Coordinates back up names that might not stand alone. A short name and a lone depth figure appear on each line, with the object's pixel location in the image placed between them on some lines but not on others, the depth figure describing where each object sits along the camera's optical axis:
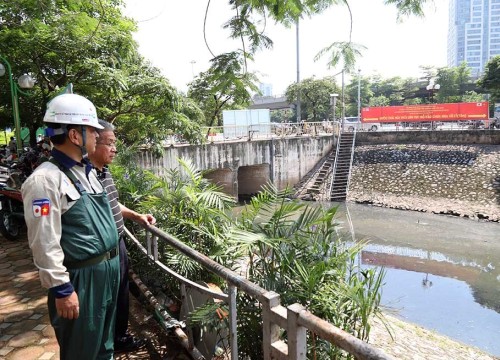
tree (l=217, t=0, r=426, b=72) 3.45
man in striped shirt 2.51
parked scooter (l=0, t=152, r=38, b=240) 5.35
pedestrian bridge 41.82
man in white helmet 1.57
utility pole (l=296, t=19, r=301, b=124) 25.04
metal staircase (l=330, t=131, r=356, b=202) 18.68
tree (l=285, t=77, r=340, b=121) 29.58
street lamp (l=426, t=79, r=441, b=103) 24.28
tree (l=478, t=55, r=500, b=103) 26.66
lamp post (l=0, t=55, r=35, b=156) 6.25
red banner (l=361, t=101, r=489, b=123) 20.91
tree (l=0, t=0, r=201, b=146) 6.18
